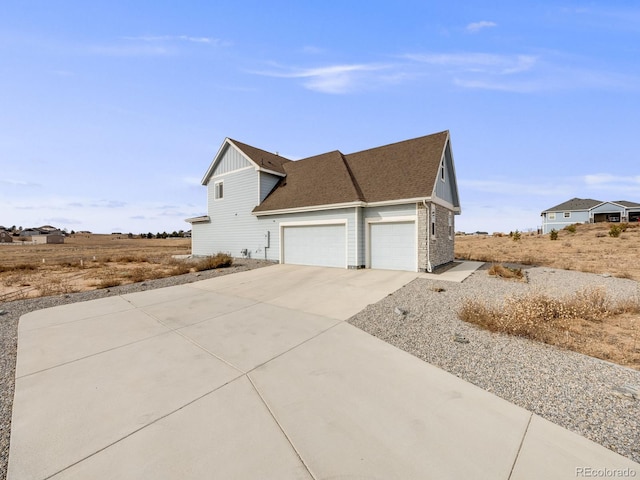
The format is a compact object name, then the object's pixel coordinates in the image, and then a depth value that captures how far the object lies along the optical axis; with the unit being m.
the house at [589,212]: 43.54
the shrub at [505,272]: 10.24
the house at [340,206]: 11.95
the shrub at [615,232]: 25.73
